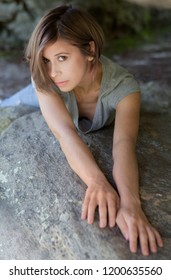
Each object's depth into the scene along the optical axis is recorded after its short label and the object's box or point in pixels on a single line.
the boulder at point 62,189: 1.40
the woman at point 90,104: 1.44
